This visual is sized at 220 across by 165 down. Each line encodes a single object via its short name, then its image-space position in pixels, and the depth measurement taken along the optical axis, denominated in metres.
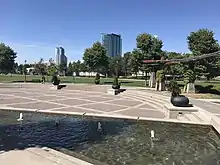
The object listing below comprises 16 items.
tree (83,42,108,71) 31.49
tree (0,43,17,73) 33.94
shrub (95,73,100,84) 25.74
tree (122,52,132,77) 62.45
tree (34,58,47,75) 38.67
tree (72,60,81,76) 70.33
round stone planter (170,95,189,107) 10.17
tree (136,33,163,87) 25.08
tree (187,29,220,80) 17.44
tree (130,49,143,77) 25.12
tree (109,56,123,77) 62.00
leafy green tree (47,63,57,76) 30.35
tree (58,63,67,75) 73.97
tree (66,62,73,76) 72.24
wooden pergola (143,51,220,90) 13.97
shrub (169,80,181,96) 11.18
